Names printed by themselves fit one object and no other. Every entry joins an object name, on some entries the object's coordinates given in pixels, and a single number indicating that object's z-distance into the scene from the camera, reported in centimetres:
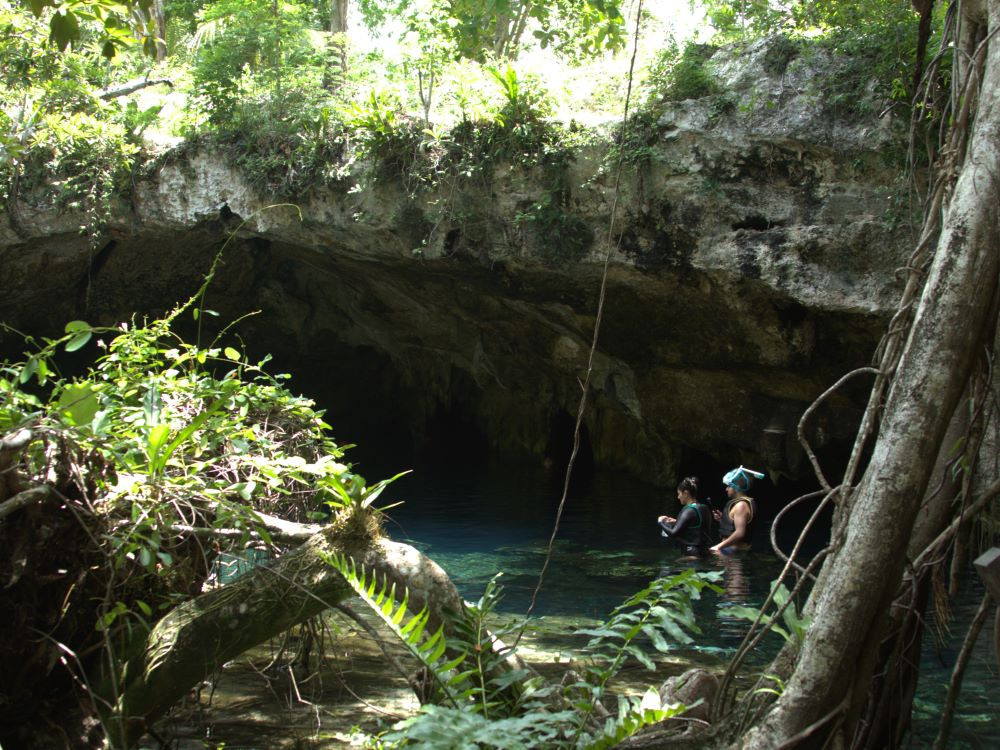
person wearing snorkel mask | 966
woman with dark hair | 976
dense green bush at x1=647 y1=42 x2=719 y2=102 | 951
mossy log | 366
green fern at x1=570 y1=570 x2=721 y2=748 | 283
